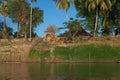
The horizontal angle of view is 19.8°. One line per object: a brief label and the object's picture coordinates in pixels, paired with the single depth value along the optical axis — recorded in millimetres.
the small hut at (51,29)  76862
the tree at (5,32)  71688
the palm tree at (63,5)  67475
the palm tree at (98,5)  61156
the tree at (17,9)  75000
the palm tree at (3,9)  76538
